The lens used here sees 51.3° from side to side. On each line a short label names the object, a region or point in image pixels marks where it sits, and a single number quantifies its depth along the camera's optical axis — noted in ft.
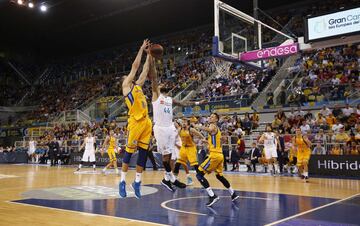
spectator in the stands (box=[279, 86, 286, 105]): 60.39
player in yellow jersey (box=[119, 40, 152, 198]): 20.79
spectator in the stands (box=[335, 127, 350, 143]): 46.98
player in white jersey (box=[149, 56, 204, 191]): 23.49
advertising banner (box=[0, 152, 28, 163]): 89.92
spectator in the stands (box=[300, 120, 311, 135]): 50.41
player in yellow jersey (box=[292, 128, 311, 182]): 41.65
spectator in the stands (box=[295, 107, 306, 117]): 56.55
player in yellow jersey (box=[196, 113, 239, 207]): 27.84
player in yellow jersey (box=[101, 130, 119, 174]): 52.70
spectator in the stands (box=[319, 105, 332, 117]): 53.45
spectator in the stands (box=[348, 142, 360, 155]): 45.20
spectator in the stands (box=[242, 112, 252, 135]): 59.06
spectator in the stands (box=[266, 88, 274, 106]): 61.67
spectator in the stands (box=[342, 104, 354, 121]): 51.65
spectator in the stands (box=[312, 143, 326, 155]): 48.94
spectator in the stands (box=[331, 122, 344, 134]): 48.77
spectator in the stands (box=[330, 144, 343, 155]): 47.24
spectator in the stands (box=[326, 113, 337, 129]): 51.40
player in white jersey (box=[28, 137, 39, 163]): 85.34
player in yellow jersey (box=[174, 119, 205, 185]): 36.44
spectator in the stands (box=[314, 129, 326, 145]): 48.83
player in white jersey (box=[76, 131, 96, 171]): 59.00
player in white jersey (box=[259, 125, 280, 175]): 50.14
